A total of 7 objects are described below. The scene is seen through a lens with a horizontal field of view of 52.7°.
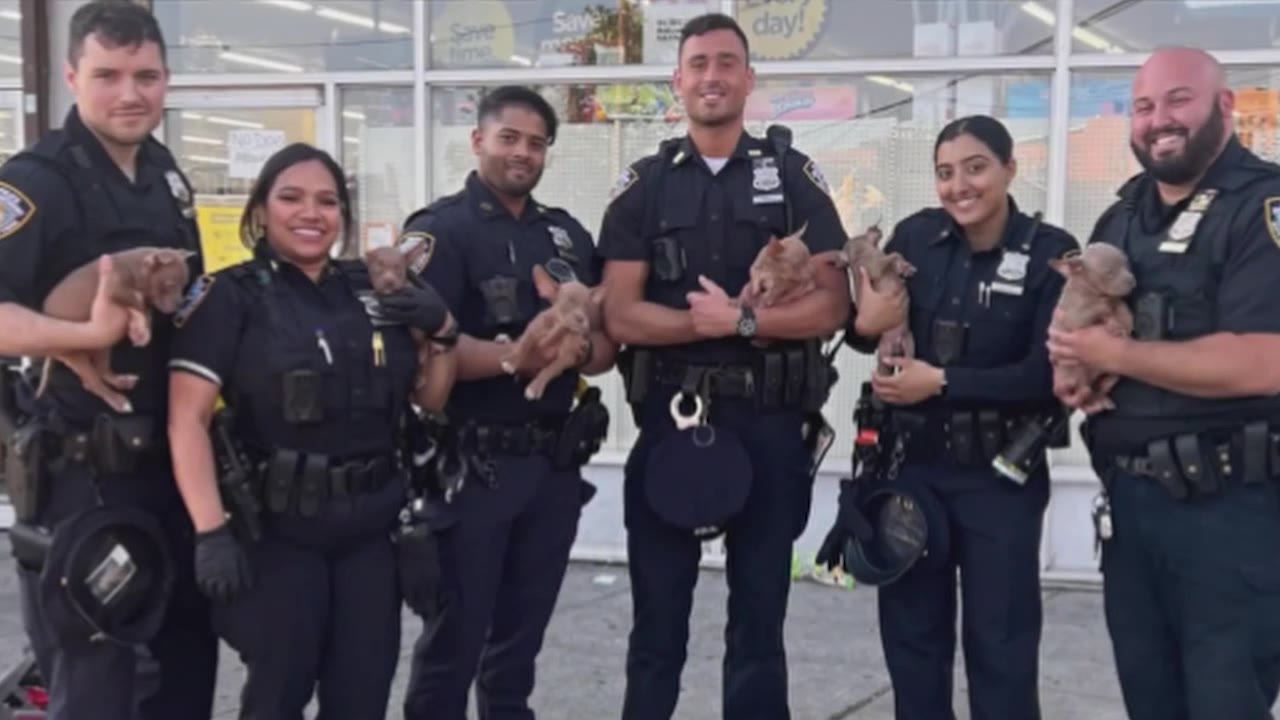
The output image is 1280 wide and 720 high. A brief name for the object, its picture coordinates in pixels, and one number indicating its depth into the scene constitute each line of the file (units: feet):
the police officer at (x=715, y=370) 12.57
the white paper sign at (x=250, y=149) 24.20
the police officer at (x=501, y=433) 12.32
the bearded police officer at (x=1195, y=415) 10.31
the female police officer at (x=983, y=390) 11.90
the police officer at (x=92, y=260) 10.16
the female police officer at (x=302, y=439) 10.17
